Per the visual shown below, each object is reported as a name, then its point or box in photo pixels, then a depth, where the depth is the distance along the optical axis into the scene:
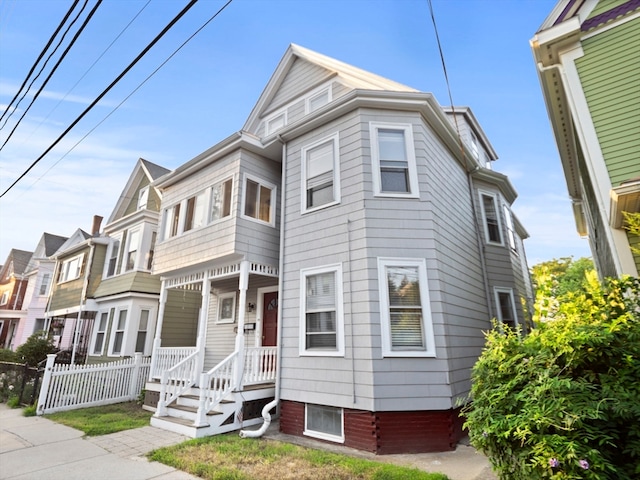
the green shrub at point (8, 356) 15.27
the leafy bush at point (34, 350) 14.62
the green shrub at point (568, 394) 2.58
